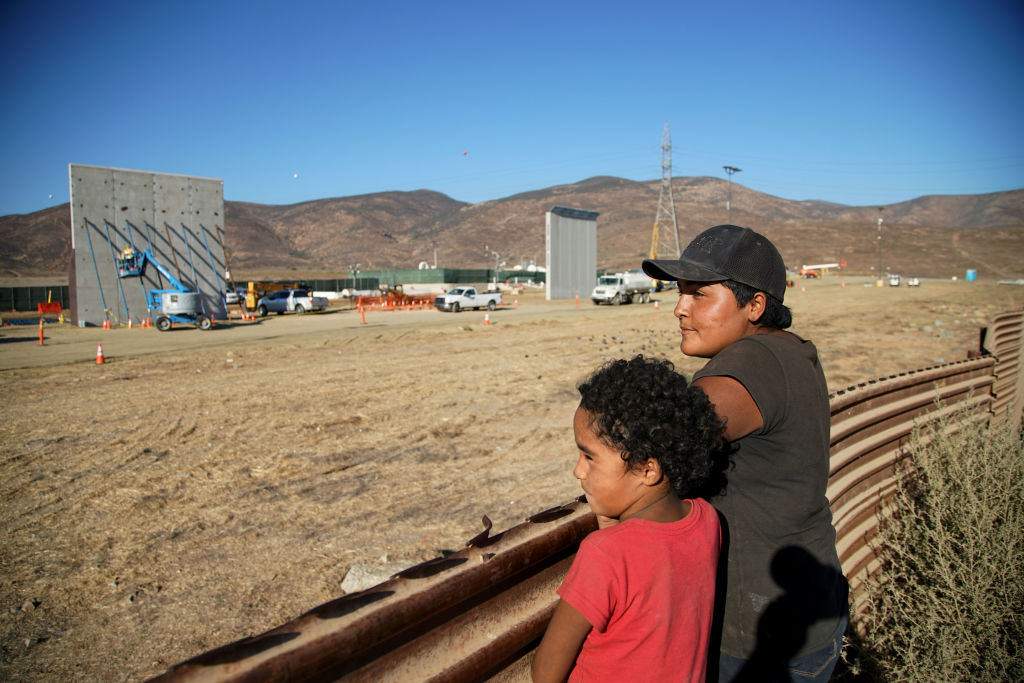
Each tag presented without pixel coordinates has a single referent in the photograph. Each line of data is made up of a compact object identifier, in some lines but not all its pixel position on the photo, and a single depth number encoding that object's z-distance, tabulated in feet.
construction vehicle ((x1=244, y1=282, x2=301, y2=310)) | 120.37
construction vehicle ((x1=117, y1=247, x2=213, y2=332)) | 87.76
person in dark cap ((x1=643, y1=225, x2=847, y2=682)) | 5.69
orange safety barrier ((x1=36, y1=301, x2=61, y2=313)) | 137.49
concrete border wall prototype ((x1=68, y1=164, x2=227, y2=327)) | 104.17
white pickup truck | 118.01
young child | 4.58
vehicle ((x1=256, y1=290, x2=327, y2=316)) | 119.44
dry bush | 9.95
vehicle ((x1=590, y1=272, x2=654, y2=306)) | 127.85
